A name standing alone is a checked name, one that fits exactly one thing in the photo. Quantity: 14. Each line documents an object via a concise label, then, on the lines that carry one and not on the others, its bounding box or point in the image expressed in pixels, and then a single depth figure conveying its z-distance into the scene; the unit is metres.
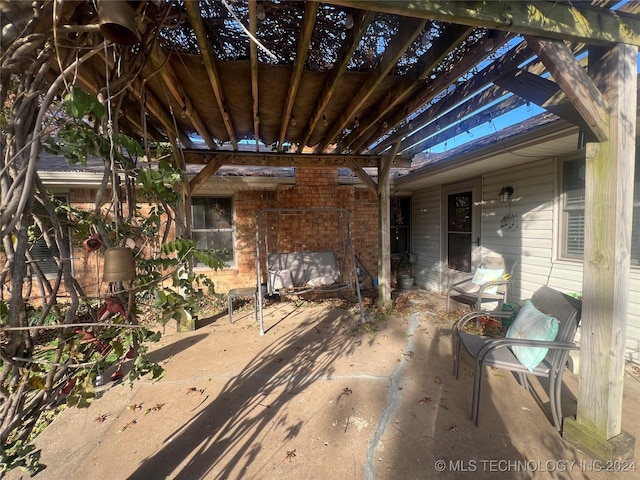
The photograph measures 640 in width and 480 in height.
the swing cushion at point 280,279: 4.74
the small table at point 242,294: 4.69
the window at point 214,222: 5.87
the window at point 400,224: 7.37
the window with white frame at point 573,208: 3.58
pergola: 1.40
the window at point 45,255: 4.51
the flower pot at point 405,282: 6.82
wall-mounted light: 4.52
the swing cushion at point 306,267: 4.99
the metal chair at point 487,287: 4.15
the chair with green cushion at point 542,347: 2.14
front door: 5.30
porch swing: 5.04
